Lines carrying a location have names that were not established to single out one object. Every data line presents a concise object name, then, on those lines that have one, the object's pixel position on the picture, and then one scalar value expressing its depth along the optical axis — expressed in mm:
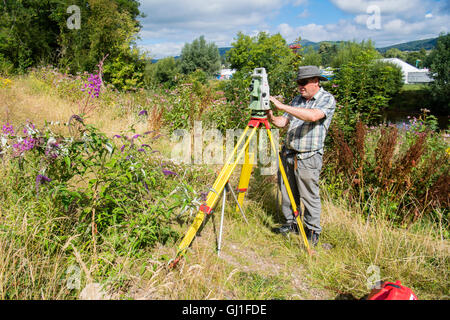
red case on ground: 1641
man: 2592
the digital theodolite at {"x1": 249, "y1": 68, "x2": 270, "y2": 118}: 2432
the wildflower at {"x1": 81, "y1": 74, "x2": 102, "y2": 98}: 3439
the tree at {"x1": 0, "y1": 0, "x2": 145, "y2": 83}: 15430
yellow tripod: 2322
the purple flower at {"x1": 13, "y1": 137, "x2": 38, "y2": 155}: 1995
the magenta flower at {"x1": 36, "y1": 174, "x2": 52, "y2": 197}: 1852
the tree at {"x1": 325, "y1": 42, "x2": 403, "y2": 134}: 4094
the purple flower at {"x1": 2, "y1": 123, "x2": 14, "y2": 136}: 2264
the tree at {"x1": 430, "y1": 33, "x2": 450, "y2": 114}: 23214
